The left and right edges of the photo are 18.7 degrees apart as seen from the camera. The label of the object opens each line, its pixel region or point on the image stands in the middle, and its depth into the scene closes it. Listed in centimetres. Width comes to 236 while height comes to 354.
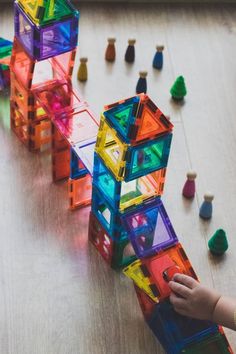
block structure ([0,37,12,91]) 217
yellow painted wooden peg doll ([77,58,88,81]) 224
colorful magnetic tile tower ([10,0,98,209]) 183
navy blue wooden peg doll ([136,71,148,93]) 223
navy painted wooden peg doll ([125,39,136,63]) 233
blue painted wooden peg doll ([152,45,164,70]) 232
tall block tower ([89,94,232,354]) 158
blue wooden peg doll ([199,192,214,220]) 192
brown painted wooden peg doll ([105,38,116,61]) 232
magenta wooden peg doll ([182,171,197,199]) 195
